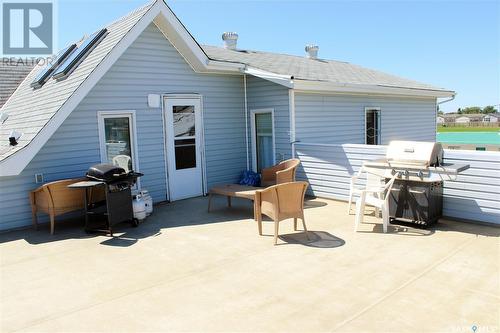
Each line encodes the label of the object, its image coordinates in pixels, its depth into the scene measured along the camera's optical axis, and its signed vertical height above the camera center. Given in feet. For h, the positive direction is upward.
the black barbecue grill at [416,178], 19.06 -2.35
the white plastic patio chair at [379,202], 19.43 -3.45
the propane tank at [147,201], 23.75 -3.65
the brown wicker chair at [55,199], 20.95 -2.99
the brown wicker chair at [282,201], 18.31 -3.06
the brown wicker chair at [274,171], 27.16 -2.41
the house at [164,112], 22.97 +1.85
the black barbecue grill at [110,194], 20.38 -2.79
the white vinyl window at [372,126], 38.19 +0.55
